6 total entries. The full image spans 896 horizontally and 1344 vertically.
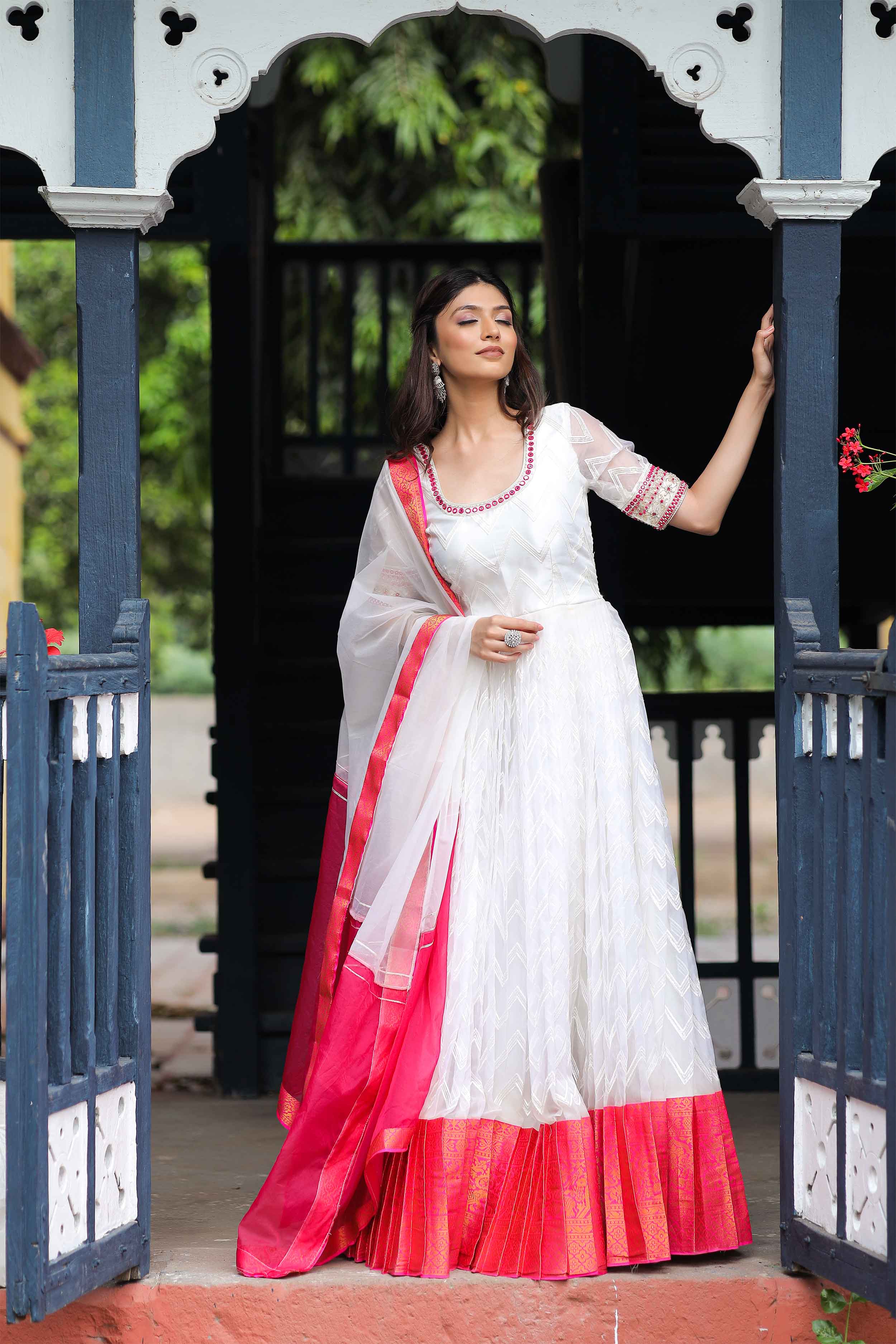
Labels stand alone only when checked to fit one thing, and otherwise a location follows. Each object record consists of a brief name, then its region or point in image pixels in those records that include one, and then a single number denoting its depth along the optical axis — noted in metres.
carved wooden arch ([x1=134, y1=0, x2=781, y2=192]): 6.34
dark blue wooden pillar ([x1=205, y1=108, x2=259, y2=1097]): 10.03
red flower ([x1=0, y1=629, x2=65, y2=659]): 6.20
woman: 6.14
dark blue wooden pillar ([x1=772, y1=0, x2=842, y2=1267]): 6.38
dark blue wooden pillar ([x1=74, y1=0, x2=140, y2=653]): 6.41
